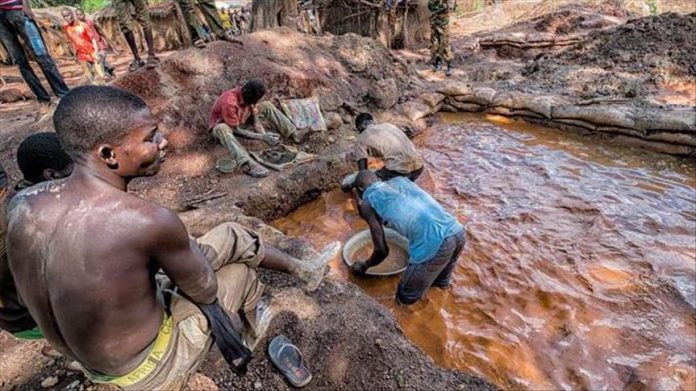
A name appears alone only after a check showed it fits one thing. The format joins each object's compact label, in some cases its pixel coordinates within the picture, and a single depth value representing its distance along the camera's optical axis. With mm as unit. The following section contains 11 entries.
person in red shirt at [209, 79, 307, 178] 4316
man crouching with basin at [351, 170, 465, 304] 2676
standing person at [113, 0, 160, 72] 5105
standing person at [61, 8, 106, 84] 6602
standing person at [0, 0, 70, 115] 4008
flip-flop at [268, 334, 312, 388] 1960
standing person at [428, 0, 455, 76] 8120
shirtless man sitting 1094
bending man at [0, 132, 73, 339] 1813
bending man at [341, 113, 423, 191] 3525
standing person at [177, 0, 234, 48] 5306
